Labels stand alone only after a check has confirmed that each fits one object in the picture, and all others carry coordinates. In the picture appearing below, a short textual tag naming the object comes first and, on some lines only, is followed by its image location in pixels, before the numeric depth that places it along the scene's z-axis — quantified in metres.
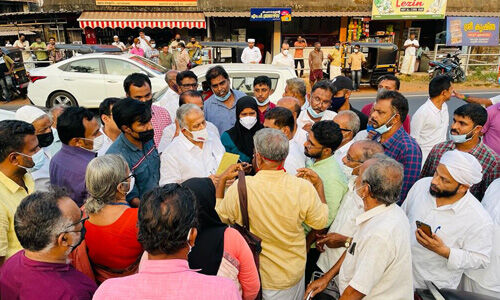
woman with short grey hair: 1.99
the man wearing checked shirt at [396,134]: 3.16
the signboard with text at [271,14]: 16.69
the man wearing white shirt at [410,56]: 16.61
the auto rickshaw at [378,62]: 14.05
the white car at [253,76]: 7.28
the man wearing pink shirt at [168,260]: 1.34
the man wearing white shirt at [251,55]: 13.32
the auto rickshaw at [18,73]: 12.08
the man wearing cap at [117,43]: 15.55
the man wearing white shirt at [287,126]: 3.12
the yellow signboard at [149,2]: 16.89
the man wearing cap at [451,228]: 2.24
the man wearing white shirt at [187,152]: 3.06
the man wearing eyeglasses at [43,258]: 1.62
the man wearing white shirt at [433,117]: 4.15
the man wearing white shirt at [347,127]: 3.40
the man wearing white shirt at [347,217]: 2.51
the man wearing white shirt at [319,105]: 4.21
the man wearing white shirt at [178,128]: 3.91
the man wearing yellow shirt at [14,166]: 2.20
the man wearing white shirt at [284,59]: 13.69
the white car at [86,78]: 10.16
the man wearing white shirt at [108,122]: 3.68
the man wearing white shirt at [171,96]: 5.11
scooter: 14.98
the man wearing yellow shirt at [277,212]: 2.23
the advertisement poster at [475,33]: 16.50
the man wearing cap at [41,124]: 3.29
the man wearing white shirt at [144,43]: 15.37
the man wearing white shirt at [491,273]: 2.38
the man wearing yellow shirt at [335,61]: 14.07
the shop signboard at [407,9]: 17.22
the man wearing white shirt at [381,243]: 1.94
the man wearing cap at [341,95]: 4.77
